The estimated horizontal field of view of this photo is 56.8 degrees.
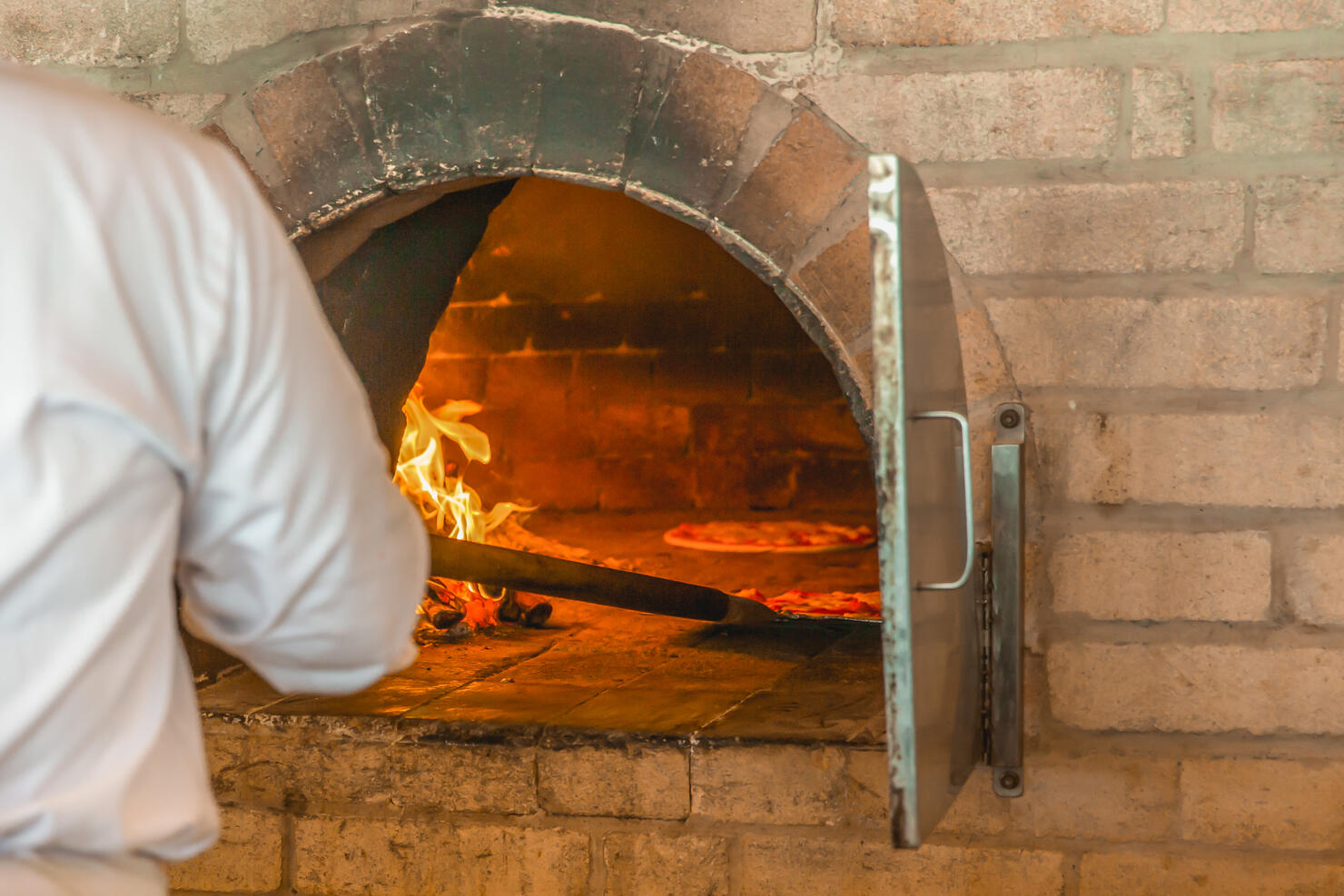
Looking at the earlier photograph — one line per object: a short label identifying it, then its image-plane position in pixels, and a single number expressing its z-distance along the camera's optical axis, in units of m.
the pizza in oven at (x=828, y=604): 3.80
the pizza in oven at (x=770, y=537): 4.41
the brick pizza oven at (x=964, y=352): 2.26
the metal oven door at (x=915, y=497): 1.55
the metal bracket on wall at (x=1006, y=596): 2.26
